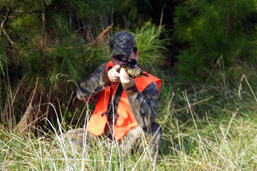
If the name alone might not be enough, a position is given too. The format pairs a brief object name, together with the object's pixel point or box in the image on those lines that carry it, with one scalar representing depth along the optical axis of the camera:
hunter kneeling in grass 4.22
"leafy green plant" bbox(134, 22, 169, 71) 5.68
